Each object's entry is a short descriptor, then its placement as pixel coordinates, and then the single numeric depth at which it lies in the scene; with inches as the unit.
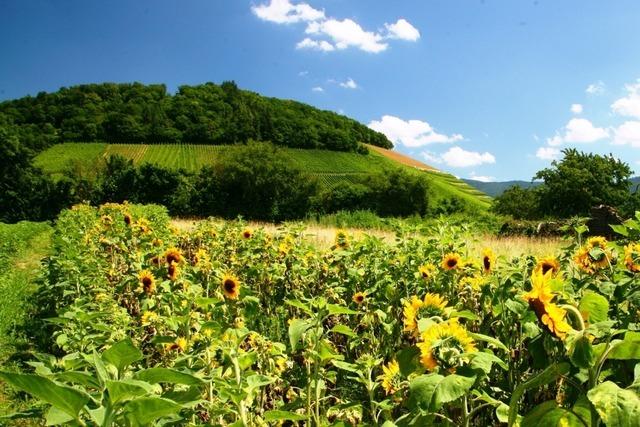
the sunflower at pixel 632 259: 105.7
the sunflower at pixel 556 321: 45.5
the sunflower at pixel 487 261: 144.7
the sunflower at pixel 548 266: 107.4
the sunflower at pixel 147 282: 157.9
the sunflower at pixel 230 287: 140.2
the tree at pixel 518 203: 1336.1
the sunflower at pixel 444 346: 56.3
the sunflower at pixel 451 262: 145.5
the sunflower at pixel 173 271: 150.8
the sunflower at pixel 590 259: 123.3
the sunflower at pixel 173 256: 164.7
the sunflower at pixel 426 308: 72.4
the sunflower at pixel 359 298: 148.9
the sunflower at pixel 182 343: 105.6
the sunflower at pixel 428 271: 149.1
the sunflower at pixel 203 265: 172.5
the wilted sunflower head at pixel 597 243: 132.6
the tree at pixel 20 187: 1492.4
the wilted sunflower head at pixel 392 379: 82.0
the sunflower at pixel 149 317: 118.5
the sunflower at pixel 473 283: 129.6
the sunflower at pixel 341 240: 214.5
